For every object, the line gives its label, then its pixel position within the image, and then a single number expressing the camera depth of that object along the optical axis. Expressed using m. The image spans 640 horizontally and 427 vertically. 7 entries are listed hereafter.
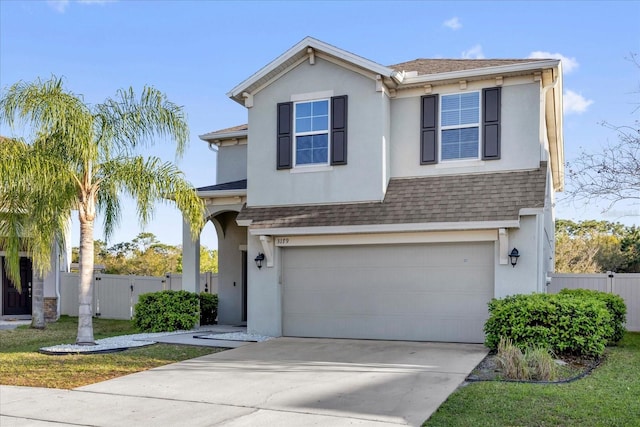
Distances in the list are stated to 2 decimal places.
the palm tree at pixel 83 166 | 11.96
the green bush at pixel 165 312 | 15.86
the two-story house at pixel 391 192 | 13.00
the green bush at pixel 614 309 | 13.18
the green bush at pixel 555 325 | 10.71
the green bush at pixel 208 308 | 17.97
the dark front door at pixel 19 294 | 21.05
